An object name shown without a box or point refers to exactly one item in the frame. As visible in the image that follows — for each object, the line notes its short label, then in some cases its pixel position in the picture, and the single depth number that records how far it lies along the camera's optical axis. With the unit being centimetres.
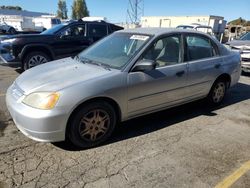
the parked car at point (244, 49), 691
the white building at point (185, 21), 2195
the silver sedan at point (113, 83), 253
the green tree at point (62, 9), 6352
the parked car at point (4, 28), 2200
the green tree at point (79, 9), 5946
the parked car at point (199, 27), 1469
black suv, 589
